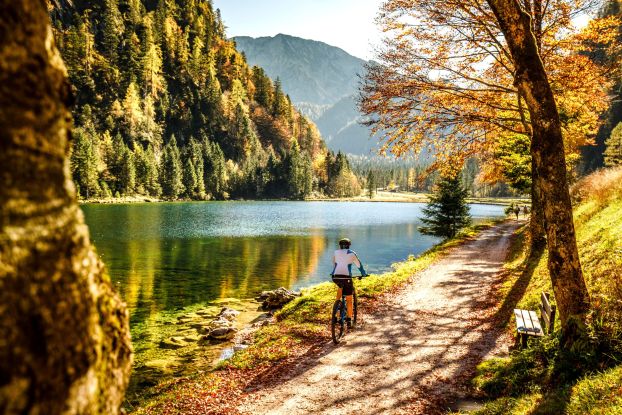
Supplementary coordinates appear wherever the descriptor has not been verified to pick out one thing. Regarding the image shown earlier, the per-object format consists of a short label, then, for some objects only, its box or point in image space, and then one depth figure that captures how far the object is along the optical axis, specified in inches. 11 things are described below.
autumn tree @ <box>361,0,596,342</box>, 530.9
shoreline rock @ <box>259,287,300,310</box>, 832.3
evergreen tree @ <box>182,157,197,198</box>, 5265.8
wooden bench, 333.1
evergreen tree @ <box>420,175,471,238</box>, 1390.3
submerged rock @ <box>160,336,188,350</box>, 615.1
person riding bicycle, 450.6
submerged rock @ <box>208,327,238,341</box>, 645.3
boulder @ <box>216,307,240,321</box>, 745.3
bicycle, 447.2
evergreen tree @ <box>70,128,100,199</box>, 3627.0
